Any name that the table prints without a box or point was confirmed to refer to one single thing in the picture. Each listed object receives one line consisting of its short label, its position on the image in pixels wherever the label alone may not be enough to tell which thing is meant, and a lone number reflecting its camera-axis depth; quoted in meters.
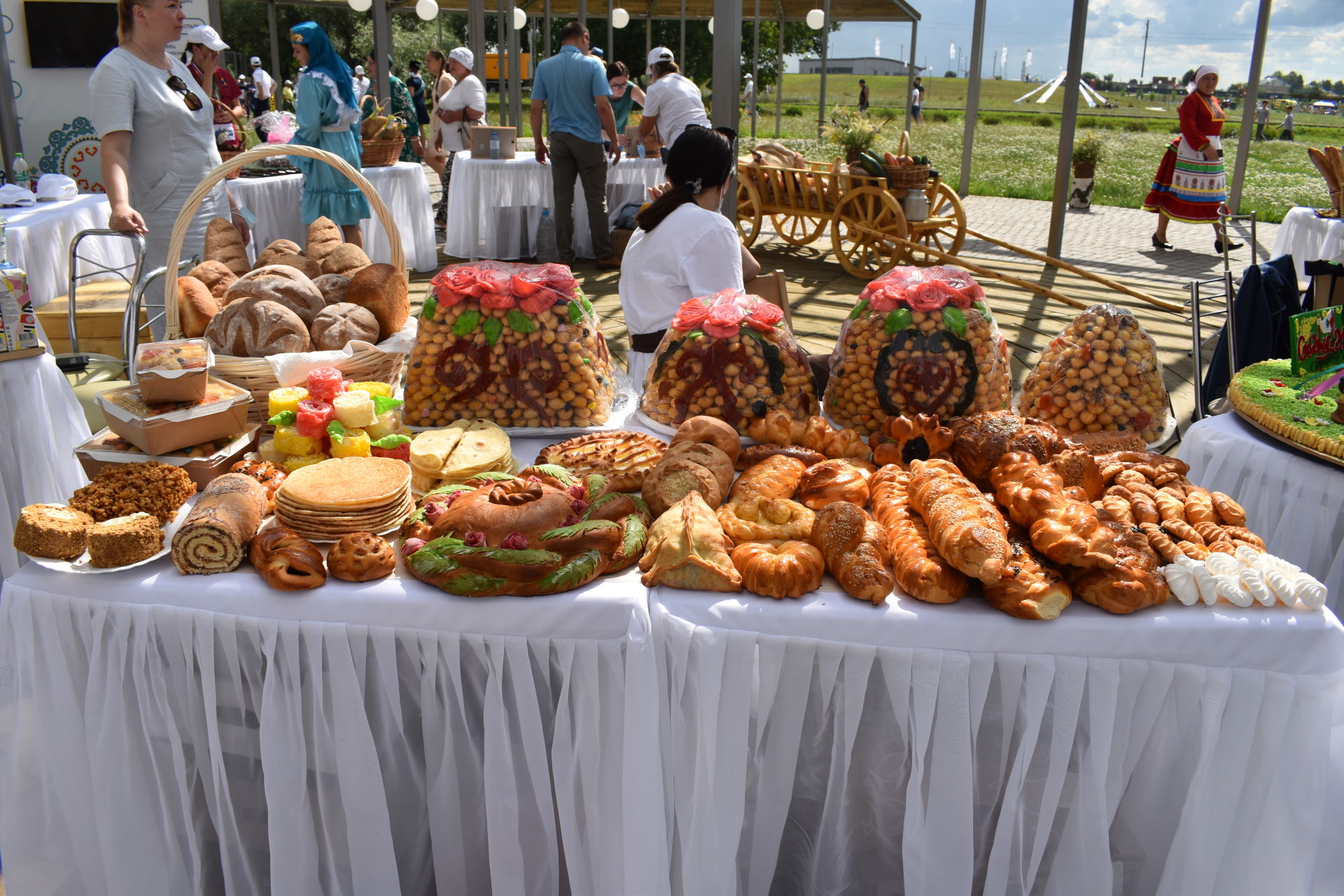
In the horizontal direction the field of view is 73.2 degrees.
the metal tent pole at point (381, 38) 8.72
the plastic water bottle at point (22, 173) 5.03
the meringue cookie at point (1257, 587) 1.41
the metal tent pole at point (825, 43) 15.55
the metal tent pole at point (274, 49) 17.70
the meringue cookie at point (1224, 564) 1.45
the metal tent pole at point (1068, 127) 7.32
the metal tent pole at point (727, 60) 5.31
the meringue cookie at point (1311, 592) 1.40
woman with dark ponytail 2.95
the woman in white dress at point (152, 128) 3.16
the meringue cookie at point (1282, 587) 1.40
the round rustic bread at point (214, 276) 2.68
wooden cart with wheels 7.18
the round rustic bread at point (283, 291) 2.34
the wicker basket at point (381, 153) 6.60
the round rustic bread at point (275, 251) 2.90
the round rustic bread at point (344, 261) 2.94
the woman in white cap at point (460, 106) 7.72
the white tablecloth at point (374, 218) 5.85
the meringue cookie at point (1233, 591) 1.41
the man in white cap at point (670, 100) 6.73
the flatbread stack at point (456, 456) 1.80
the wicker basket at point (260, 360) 2.09
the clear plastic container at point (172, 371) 1.74
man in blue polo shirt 6.64
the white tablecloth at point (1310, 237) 5.06
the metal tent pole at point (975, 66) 10.54
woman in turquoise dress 5.27
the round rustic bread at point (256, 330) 2.19
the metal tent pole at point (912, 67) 17.12
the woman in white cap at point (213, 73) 5.08
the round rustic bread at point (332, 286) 2.56
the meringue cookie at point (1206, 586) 1.43
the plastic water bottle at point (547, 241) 7.64
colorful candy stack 1.88
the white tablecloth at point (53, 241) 3.78
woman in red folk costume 7.88
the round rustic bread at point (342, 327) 2.27
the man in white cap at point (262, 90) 11.89
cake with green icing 2.09
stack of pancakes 1.58
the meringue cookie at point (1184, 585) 1.43
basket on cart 7.12
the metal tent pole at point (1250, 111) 7.90
